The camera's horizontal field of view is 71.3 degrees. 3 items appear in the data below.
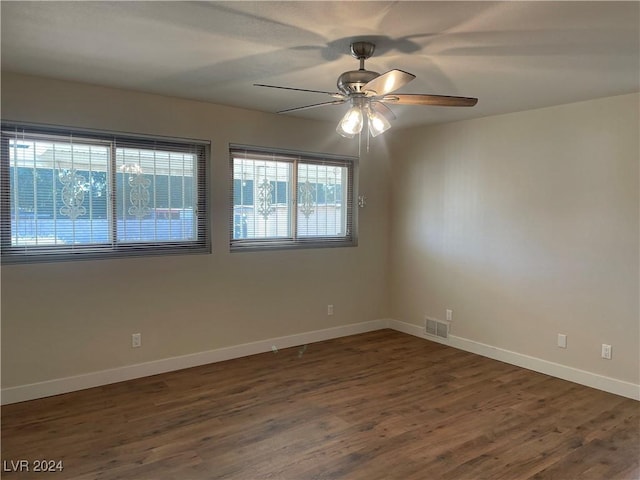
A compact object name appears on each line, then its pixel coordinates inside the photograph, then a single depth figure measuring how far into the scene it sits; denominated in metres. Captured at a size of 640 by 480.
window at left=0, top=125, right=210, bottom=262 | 3.21
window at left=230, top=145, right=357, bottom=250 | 4.29
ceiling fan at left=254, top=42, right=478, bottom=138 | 2.29
